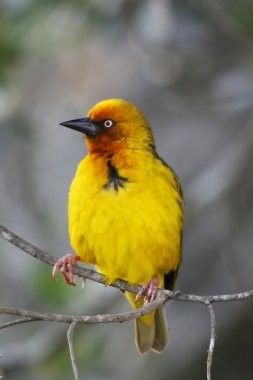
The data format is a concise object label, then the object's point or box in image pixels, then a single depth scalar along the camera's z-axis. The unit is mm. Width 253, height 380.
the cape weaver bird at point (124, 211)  9672
